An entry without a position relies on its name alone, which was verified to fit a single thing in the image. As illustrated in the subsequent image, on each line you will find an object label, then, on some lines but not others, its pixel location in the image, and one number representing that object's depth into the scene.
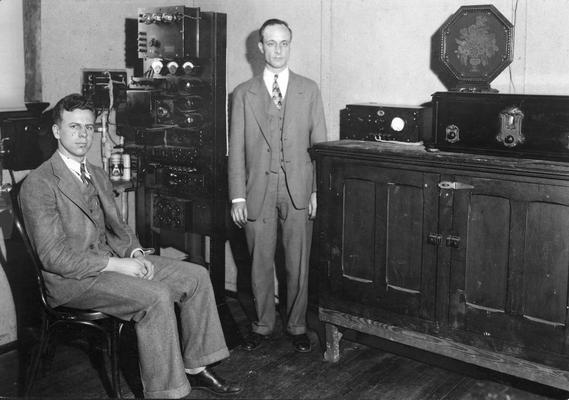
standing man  3.85
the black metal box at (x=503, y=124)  2.99
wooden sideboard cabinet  2.93
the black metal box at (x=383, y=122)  3.64
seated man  3.03
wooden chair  3.10
